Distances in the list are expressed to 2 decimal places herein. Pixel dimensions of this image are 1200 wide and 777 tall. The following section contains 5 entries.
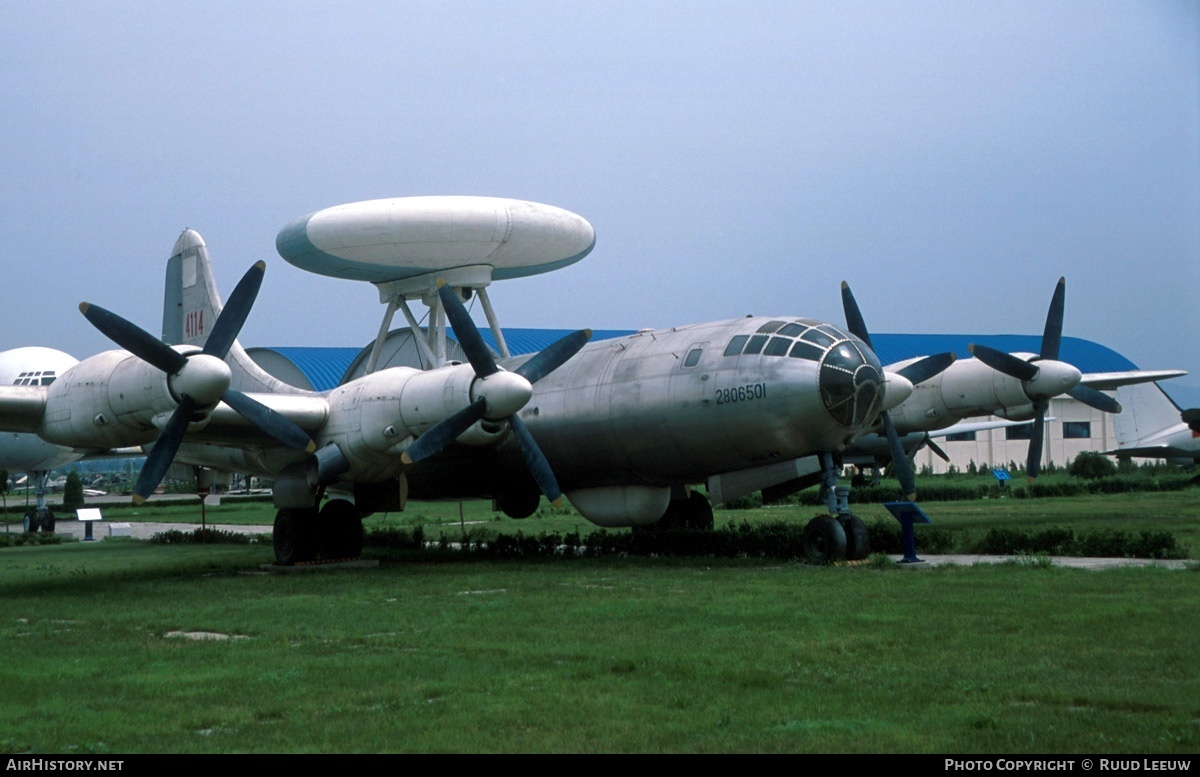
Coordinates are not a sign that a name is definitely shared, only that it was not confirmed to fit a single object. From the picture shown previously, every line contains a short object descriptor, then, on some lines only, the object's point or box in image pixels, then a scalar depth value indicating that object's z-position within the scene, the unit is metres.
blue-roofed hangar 62.72
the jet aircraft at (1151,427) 49.78
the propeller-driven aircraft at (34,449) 41.16
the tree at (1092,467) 57.19
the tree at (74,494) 66.00
